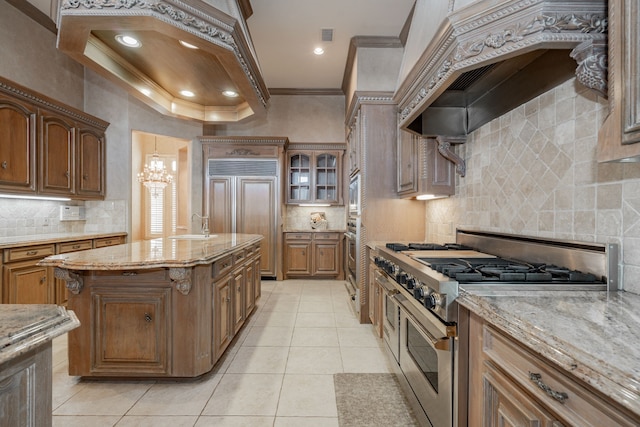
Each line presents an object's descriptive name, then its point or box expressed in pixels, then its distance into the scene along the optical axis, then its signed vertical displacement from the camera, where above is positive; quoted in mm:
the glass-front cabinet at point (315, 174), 5688 +726
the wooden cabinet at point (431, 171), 2643 +369
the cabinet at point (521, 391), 693 -490
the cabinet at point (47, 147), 3238 +801
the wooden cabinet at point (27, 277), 2932 -656
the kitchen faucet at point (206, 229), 3597 -201
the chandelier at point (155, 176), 4734 +564
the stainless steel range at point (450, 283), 1246 -299
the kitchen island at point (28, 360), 689 -364
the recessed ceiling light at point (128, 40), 2339 +1344
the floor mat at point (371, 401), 1820 -1234
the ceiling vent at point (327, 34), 3726 +2217
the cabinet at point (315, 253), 5520 -732
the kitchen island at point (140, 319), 2109 -743
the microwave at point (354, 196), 3701 +222
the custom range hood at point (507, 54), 1130 +728
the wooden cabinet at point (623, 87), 885 +377
